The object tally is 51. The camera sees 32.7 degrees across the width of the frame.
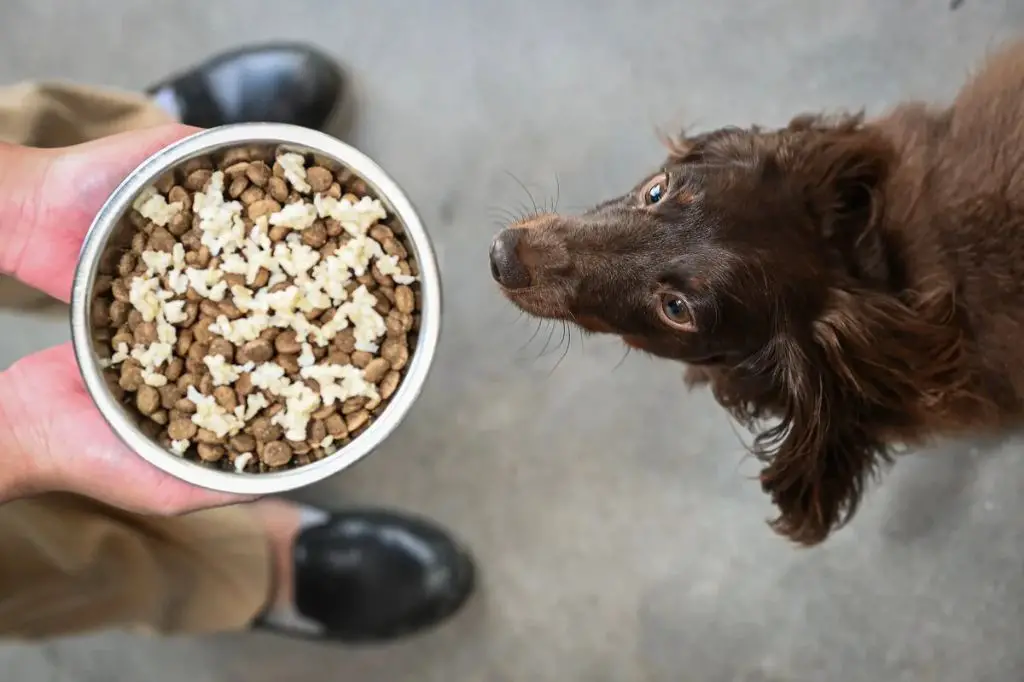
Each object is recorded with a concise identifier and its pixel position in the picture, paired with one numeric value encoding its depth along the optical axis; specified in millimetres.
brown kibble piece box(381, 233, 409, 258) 860
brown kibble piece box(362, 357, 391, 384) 853
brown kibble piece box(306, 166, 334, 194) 856
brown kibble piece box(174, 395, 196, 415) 853
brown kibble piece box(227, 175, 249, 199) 853
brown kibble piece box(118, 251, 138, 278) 845
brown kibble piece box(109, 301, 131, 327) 842
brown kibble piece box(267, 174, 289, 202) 857
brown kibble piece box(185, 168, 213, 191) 847
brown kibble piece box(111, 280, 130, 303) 844
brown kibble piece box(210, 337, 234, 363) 862
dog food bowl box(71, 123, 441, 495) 814
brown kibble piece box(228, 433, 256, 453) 854
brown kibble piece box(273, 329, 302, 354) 865
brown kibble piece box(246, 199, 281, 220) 857
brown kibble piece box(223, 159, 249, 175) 853
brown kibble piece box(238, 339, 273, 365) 860
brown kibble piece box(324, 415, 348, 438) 853
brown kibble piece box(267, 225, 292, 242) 861
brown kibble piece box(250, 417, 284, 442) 856
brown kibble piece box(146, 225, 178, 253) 848
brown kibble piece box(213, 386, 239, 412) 859
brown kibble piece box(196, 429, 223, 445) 850
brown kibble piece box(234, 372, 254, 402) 863
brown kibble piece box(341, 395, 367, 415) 853
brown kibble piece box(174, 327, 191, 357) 862
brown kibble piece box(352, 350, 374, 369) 860
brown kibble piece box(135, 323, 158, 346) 847
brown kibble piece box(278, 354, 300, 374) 868
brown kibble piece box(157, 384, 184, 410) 852
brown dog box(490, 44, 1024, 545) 871
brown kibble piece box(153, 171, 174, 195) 840
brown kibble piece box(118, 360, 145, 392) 842
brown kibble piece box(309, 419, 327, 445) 853
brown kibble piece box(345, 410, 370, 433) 851
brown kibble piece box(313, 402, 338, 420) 855
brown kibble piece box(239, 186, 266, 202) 857
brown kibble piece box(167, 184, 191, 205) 846
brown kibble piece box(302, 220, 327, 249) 865
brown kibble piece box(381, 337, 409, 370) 854
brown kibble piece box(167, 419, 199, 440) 847
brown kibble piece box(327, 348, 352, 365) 863
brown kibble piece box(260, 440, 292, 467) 848
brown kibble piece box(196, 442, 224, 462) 847
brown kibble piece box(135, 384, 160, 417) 844
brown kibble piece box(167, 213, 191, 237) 849
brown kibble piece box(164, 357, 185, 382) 855
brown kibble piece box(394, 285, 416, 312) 856
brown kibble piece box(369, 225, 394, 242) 860
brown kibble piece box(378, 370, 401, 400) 851
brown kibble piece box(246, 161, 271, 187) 852
